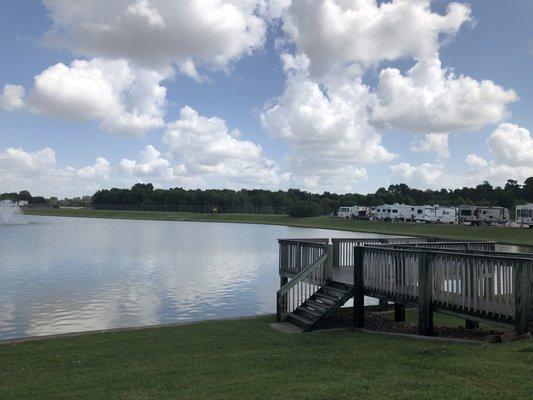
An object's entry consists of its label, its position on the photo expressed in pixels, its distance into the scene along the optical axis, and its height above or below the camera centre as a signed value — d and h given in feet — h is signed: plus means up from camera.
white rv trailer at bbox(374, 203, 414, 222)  268.70 -1.32
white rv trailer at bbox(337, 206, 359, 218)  345.72 -0.72
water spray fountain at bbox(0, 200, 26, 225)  321.89 -4.17
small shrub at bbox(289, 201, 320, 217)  394.93 +0.32
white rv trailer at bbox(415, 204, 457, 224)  238.68 -2.08
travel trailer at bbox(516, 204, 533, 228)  191.02 -1.65
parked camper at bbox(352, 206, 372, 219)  324.06 -1.62
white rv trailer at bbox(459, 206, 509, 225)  232.12 -2.01
